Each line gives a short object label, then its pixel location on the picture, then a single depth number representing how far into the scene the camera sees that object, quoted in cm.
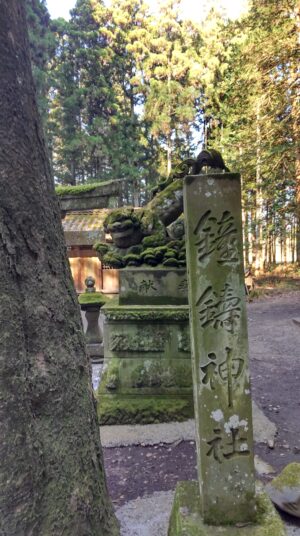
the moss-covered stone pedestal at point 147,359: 382
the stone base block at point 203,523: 178
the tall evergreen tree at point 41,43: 1622
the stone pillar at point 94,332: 594
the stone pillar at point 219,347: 187
